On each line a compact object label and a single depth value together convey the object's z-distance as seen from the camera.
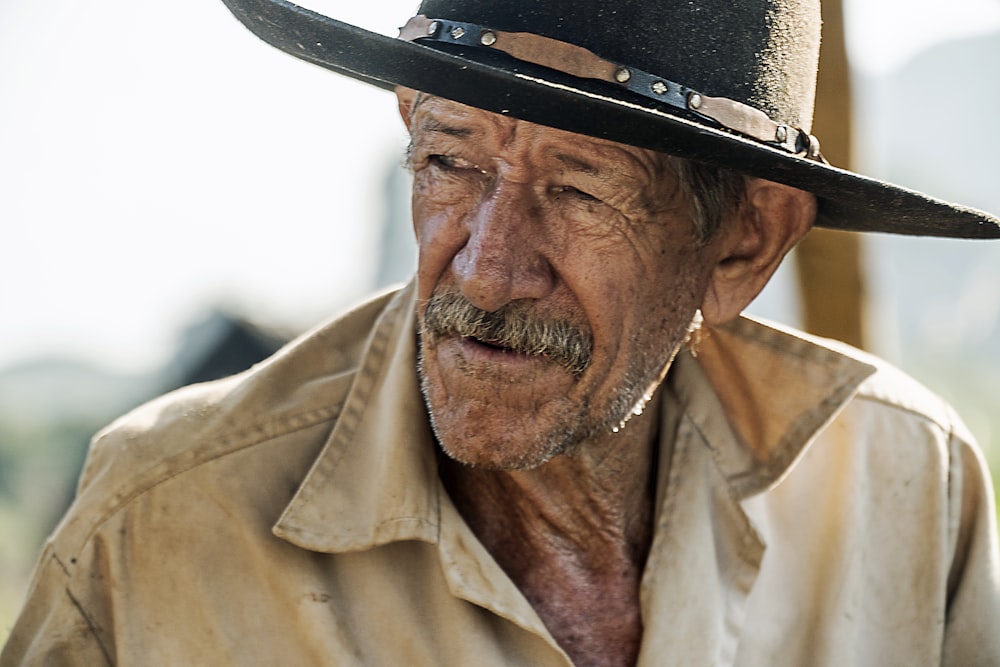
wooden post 3.51
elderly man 2.37
